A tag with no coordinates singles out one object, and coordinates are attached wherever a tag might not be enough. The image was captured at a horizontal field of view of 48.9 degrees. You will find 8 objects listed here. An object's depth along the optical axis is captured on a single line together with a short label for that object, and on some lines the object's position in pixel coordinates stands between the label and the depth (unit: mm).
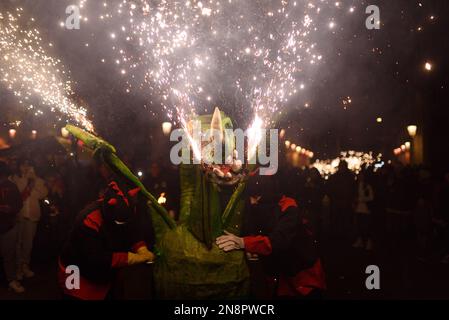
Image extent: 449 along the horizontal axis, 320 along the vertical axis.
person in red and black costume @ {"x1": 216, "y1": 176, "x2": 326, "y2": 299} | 4176
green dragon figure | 3596
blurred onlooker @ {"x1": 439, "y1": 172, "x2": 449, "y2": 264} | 9841
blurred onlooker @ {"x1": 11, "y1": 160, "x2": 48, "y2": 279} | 8053
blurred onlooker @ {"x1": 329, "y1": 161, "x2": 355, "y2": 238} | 12156
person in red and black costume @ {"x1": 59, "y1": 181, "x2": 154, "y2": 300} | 3936
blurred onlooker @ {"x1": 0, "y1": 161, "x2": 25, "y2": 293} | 7199
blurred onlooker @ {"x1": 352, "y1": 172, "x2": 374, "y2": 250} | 11234
